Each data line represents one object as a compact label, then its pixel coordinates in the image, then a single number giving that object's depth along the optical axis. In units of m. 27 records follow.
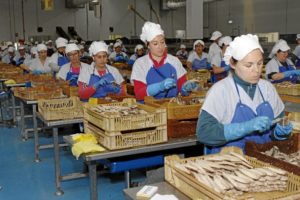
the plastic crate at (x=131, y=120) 2.31
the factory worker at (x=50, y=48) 11.35
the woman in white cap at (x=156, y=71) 2.99
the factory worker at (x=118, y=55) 10.16
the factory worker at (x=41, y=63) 6.54
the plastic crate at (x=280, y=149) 1.56
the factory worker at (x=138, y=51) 10.34
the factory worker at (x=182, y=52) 10.38
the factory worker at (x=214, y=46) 7.58
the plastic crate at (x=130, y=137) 2.34
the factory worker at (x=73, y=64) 4.92
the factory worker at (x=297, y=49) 8.27
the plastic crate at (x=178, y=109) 2.51
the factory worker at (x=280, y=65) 4.74
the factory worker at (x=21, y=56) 10.26
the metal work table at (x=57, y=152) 3.49
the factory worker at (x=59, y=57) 6.44
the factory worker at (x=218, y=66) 6.15
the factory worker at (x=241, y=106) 1.90
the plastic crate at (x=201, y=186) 1.33
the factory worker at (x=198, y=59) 8.00
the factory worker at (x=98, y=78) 3.79
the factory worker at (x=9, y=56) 12.03
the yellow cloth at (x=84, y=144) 2.36
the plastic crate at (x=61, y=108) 3.54
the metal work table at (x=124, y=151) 2.32
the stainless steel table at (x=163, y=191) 1.54
